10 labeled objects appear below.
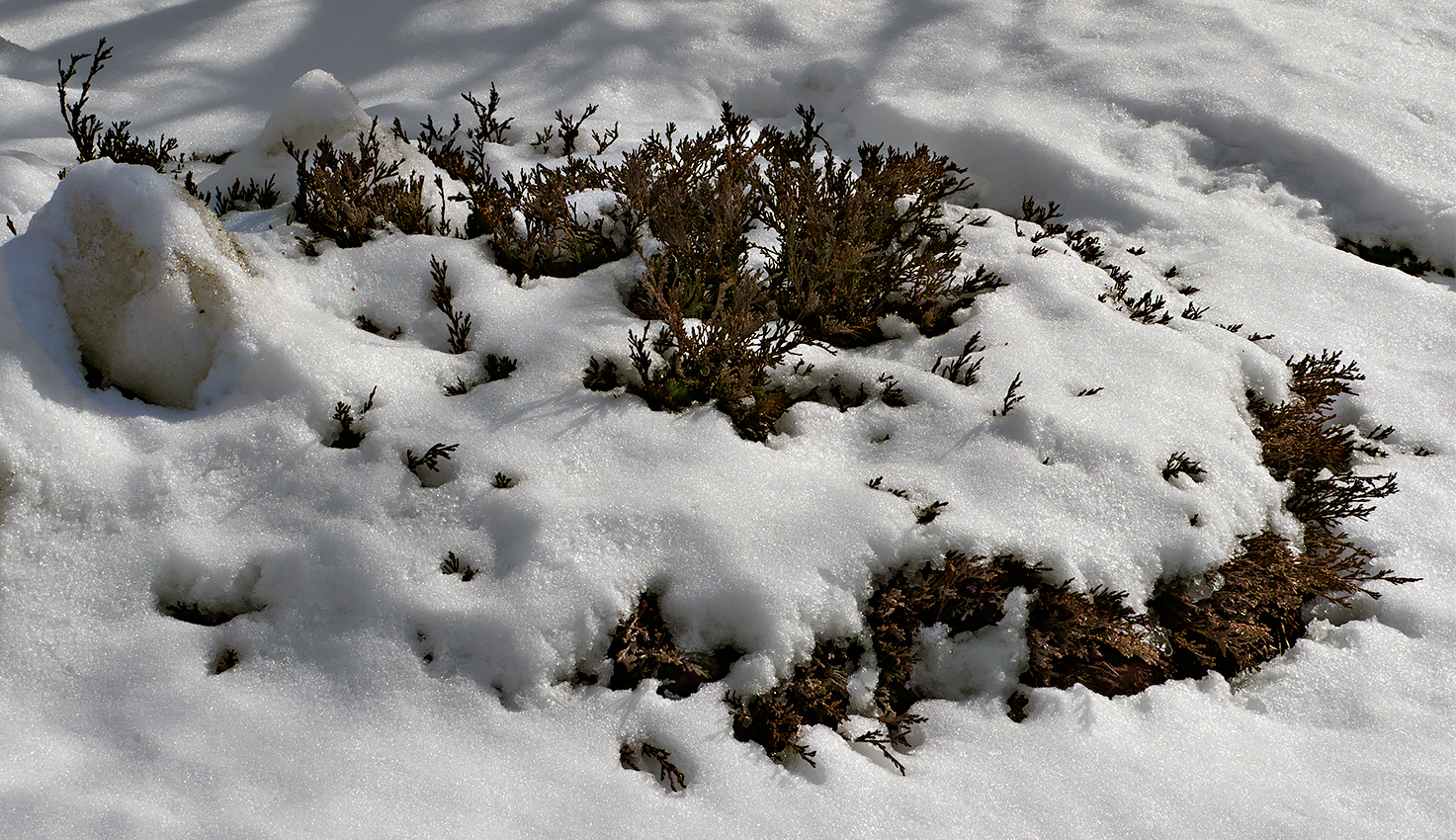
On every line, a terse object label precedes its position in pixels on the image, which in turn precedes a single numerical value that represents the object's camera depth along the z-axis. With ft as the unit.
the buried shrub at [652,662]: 8.84
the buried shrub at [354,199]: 12.60
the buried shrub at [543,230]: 12.96
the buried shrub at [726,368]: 11.02
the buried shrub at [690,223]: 12.26
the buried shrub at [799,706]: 8.51
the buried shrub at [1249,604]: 10.12
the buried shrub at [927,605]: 9.53
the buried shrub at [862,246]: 12.26
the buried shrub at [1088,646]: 9.66
